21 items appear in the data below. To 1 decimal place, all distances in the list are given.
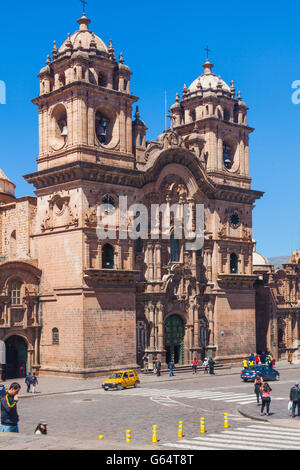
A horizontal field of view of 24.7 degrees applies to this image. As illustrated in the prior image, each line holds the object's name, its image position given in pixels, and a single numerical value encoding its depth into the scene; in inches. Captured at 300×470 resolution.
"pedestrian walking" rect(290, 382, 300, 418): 1174.3
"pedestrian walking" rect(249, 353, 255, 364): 2373.3
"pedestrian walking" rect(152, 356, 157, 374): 2166.6
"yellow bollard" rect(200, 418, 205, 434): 1043.3
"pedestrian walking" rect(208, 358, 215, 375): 2198.6
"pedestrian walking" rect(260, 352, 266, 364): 2625.5
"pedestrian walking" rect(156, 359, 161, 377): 2092.8
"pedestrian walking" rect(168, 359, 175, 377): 2111.2
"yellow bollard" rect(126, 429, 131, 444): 894.9
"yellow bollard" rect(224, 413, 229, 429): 1072.5
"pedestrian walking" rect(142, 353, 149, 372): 2190.0
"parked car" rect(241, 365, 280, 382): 1921.8
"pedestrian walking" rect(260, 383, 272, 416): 1200.8
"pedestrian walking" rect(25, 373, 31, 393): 1696.6
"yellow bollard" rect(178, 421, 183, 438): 1002.7
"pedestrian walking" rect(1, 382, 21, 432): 756.0
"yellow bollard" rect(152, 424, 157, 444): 947.6
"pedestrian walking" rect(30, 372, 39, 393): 1685.5
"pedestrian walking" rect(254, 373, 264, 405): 1328.4
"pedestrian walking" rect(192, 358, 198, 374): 2196.1
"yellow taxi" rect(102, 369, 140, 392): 1761.8
